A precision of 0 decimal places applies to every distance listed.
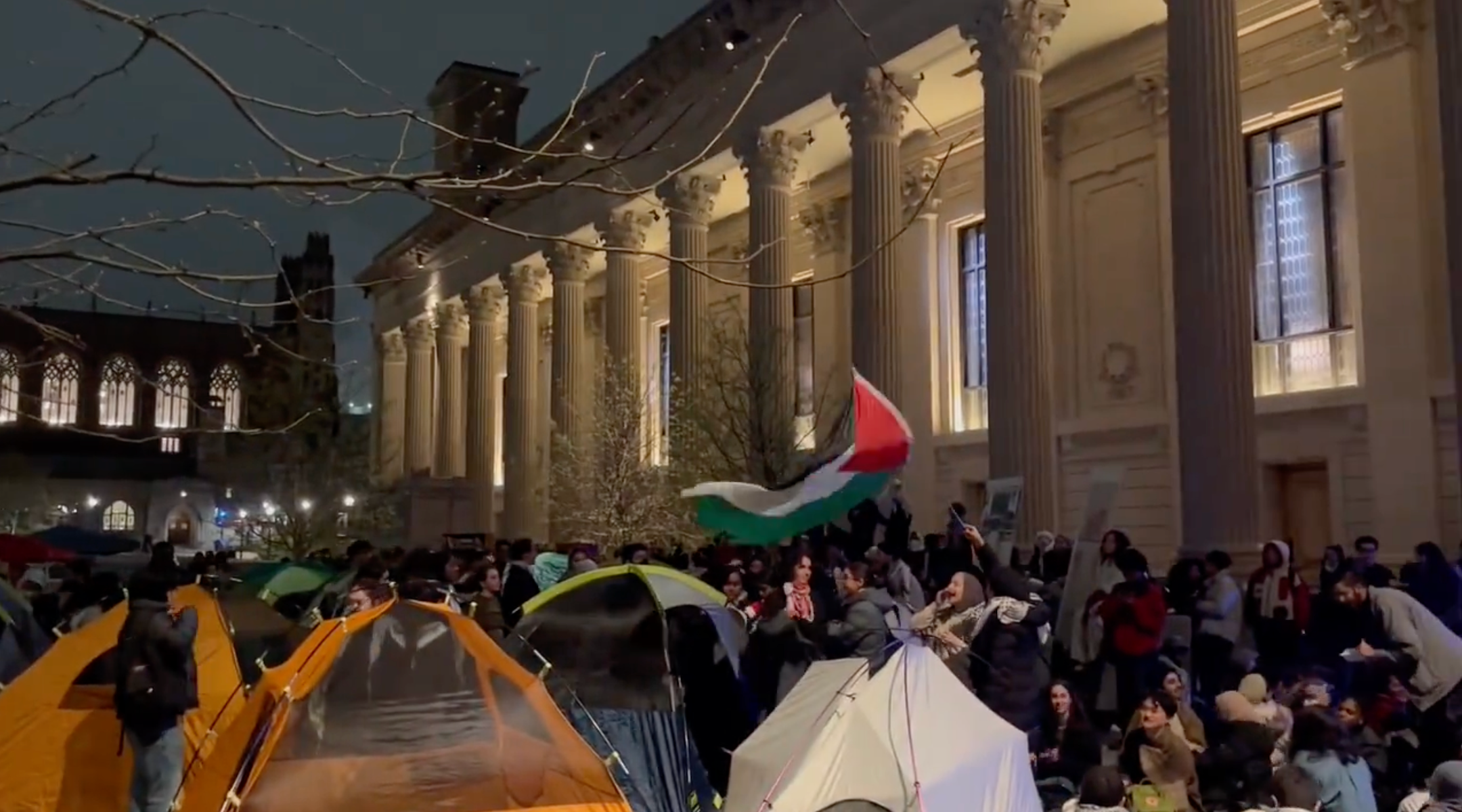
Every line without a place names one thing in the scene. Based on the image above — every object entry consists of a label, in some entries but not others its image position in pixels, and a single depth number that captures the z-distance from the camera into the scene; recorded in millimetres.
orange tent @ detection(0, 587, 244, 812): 8250
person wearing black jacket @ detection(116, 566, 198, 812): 7320
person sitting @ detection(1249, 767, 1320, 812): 6078
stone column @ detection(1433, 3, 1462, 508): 13039
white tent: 6379
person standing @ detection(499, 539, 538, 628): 12336
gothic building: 64875
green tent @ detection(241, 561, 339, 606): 15469
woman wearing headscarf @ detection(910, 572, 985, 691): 7637
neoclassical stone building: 15734
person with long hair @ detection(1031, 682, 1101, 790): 7480
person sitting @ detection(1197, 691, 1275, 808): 6316
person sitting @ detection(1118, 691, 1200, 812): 6449
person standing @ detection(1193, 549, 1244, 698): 10625
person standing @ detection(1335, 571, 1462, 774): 8398
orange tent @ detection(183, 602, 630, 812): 6293
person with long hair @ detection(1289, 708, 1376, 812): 6297
